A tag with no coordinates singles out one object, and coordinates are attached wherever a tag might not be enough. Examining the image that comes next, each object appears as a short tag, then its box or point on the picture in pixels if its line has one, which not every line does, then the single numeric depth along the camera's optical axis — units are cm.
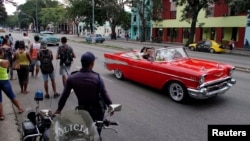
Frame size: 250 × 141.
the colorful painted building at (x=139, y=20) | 4331
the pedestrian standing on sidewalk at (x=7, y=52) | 938
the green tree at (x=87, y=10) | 5610
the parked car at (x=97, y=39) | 3816
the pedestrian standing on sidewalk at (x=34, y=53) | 1012
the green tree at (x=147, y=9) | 4309
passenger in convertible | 797
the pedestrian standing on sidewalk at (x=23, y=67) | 766
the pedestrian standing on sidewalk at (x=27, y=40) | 1405
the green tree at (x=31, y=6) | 10738
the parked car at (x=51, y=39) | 2575
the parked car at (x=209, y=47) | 2590
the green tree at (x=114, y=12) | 4984
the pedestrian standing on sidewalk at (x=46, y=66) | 719
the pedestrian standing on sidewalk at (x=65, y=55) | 755
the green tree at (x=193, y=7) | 3113
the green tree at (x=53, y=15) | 8712
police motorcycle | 232
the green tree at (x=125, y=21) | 5400
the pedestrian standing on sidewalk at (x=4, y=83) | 550
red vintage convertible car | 645
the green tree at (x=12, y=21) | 14838
